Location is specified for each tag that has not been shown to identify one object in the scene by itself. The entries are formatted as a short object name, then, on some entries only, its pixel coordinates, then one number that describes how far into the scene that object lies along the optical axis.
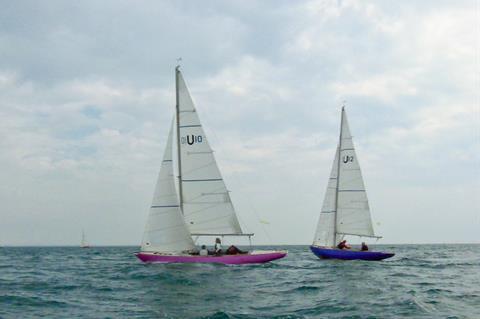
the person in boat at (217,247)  31.81
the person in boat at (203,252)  31.55
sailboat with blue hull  42.59
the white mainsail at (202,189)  33.09
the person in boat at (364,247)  40.56
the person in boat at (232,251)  31.86
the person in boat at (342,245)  41.47
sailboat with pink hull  31.88
